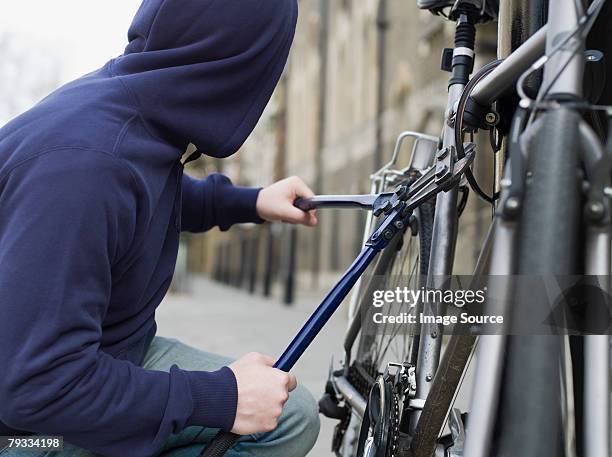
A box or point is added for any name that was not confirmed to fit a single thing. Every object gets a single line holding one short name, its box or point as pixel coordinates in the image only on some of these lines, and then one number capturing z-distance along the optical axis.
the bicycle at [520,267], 0.98
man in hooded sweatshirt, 1.20
